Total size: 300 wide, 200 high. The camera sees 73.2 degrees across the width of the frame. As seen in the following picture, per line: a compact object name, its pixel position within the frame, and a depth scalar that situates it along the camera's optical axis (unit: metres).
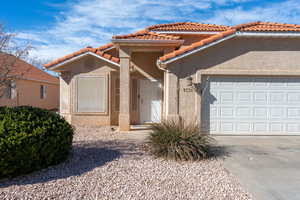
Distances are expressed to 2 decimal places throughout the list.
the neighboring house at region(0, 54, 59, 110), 15.87
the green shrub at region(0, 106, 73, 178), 4.20
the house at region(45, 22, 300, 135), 8.59
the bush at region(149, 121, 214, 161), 5.66
